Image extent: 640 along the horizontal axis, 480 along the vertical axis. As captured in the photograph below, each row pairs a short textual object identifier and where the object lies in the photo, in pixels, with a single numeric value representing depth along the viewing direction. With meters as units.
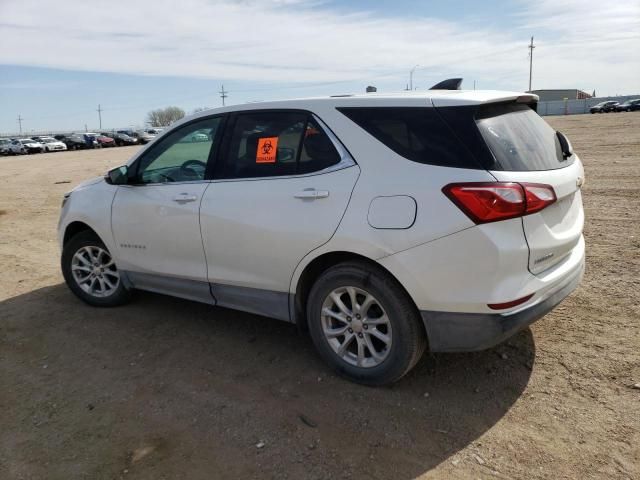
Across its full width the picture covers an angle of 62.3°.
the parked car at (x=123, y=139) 55.88
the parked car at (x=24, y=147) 47.41
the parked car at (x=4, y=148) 47.41
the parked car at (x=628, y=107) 59.96
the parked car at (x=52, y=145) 51.17
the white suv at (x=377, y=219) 2.92
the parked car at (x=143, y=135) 57.12
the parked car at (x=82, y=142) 53.19
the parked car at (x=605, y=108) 61.43
